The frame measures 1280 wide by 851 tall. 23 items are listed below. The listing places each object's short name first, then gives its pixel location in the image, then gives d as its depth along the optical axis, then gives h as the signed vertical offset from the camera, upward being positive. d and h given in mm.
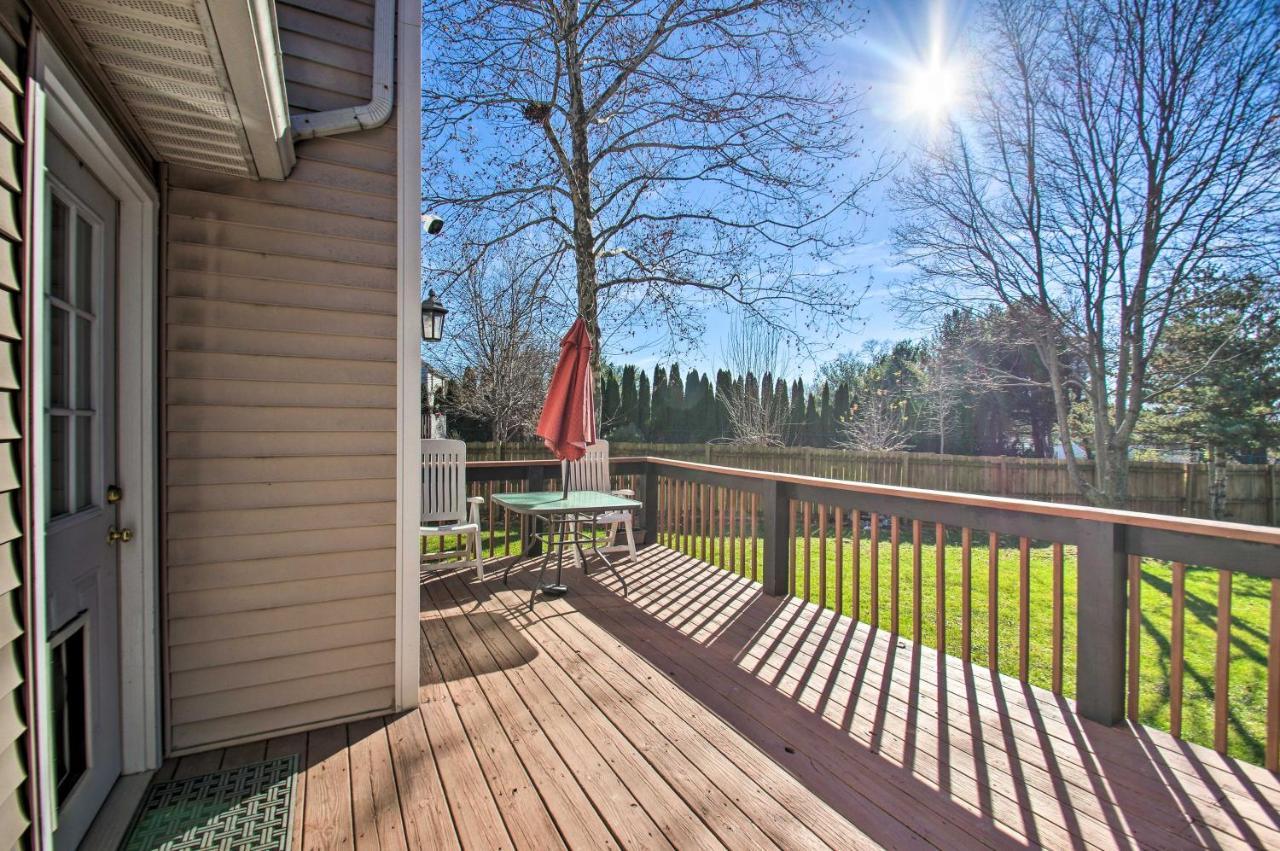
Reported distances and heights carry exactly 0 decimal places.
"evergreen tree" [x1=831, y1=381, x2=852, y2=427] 20469 +558
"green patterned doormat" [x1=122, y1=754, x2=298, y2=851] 1664 -1249
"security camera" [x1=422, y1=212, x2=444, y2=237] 3320 +1134
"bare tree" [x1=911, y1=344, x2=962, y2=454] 13672 +852
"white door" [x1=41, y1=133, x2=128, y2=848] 1504 -216
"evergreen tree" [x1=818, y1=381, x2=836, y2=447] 20453 -95
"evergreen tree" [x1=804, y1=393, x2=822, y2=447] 20328 -274
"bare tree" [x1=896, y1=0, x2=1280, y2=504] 8773 +4124
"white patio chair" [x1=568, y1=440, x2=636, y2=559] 5223 -552
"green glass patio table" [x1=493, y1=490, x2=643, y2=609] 3812 -615
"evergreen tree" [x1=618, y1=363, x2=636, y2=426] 19047 +793
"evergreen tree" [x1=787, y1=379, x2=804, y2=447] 18969 +8
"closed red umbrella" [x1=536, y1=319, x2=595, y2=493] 3985 +85
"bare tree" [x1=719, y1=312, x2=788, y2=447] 11312 +635
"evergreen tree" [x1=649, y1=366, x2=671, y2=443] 19766 +160
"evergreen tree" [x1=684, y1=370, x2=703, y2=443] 20344 +279
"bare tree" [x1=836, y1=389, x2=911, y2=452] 15788 -262
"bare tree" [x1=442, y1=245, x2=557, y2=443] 9273 +1190
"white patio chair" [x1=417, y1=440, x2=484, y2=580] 4496 -560
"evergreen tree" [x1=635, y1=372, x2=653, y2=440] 19562 +294
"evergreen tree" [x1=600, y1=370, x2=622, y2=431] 17047 +576
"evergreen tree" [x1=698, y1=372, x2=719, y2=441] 19812 +204
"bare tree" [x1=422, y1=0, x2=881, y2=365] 6723 +3413
